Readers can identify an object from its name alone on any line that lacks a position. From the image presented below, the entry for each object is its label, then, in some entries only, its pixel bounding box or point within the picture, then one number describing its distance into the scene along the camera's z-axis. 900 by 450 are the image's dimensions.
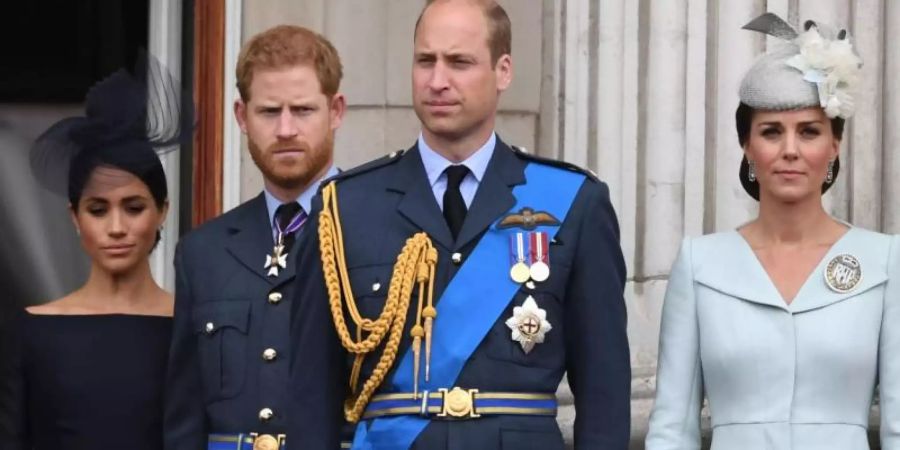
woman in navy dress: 13.90
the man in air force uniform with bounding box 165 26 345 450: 13.52
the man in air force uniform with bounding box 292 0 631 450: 12.19
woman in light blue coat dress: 12.42
